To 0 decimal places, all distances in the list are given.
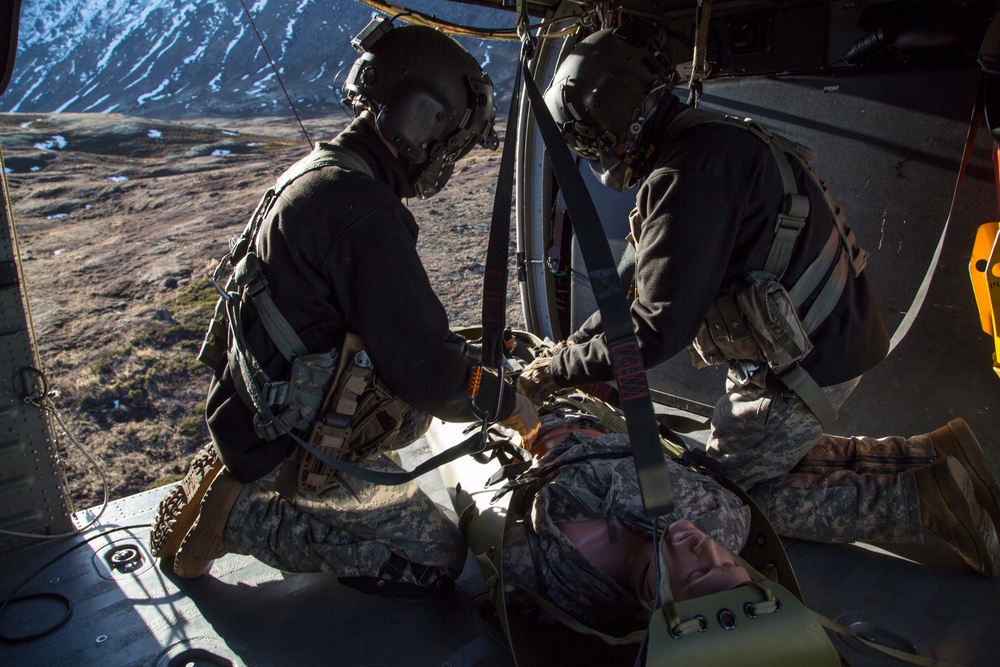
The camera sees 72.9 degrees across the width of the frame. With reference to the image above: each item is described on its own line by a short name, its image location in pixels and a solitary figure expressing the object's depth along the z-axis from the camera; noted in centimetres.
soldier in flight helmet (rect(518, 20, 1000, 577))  230
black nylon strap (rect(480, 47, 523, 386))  214
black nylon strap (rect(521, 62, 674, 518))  163
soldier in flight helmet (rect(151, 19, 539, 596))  208
